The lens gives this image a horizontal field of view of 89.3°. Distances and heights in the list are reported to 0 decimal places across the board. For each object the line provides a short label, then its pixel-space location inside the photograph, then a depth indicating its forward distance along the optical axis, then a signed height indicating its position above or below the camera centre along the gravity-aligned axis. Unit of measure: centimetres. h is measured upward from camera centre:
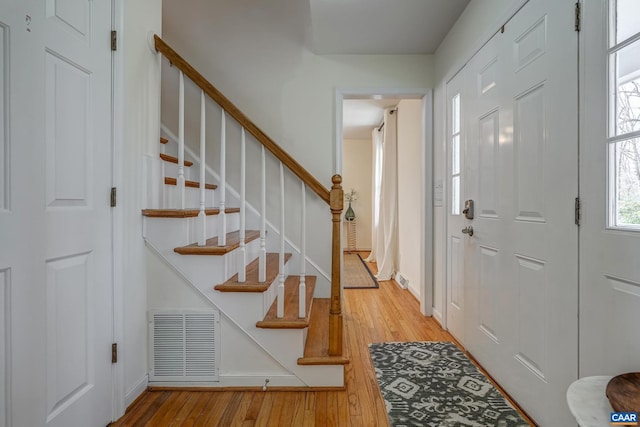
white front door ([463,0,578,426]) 133 +1
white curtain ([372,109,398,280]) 458 +18
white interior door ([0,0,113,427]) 105 -1
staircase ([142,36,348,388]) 181 -42
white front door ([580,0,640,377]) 104 +8
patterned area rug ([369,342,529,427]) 156 -100
